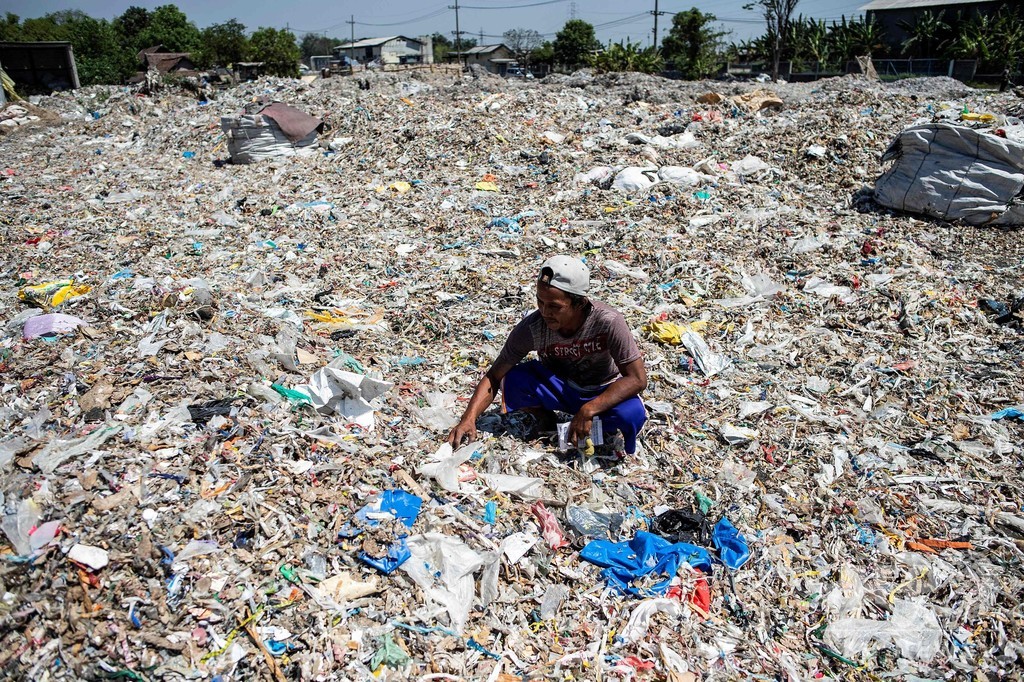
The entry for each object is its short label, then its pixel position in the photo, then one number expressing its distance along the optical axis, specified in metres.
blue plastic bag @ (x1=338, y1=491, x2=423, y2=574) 2.31
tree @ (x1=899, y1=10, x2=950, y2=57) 27.94
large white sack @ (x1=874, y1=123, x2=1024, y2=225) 5.80
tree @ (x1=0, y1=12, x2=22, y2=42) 35.31
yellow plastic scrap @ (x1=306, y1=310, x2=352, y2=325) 4.48
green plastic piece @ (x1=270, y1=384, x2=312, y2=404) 3.17
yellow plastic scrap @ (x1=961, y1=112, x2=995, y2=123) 7.05
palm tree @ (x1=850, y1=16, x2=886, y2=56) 29.09
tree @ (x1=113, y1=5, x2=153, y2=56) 46.34
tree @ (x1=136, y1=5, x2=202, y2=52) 40.97
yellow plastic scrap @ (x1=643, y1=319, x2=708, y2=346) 4.25
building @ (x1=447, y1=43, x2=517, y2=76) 48.31
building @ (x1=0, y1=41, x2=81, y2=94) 19.61
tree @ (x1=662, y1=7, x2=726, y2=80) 29.47
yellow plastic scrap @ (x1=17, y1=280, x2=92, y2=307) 4.55
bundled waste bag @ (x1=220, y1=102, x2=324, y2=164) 9.05
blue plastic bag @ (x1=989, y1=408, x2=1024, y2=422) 3.40
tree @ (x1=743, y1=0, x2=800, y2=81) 29.12
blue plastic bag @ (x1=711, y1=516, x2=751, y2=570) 2.48
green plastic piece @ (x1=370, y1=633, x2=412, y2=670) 1.99
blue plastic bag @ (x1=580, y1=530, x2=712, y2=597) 2.38
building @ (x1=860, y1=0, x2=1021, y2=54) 28.31
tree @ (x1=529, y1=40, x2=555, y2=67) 42.70
